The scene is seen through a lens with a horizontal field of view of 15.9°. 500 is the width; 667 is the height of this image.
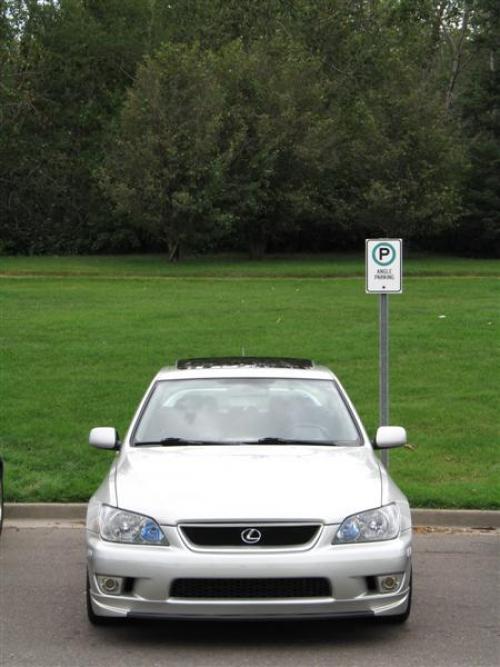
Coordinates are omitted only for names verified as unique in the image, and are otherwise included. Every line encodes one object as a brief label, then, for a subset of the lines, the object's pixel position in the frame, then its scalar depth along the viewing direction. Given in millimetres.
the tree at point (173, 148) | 66063
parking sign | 15676
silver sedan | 9040
